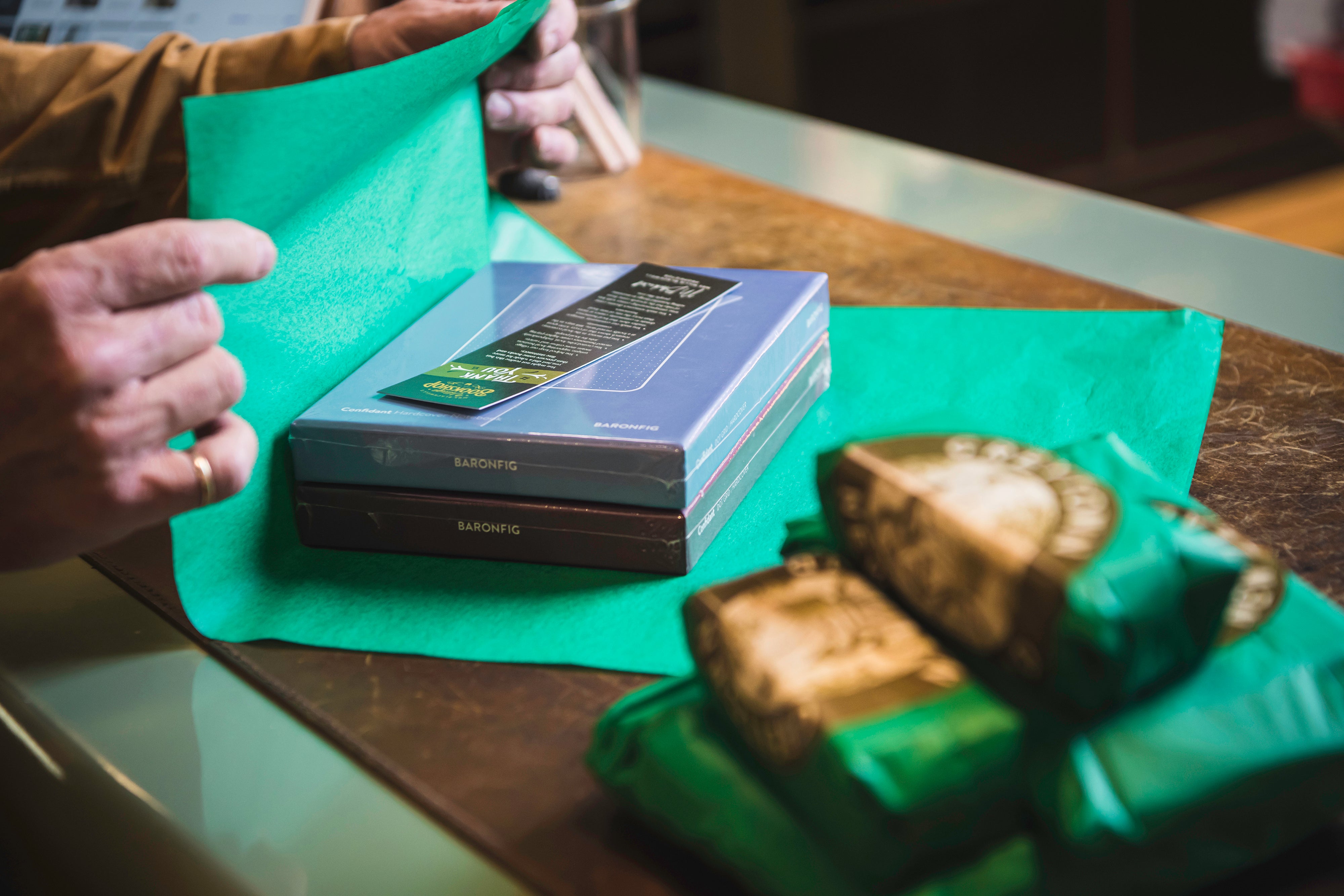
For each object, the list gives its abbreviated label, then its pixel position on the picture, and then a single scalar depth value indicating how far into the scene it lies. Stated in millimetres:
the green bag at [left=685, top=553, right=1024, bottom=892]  781
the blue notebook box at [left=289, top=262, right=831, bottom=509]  941
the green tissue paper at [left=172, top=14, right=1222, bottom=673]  924
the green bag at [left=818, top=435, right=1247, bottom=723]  778
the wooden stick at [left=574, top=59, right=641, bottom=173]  1390
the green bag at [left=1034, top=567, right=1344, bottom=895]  787
